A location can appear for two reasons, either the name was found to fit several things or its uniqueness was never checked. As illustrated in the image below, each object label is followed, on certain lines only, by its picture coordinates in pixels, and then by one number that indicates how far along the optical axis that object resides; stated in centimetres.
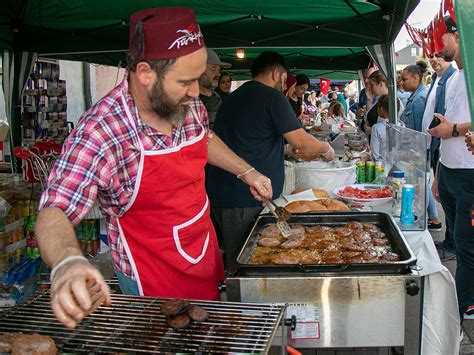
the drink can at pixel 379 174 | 409
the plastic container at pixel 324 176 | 417
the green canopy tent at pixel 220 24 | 535
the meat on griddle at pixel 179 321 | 154
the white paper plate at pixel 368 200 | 346
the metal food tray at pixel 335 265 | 217
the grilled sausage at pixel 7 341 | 142
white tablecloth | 252
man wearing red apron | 177
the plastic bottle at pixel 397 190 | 331
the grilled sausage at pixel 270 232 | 283
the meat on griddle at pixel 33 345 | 139
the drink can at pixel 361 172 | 424
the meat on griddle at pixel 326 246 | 240
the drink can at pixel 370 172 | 424
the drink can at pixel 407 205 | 300
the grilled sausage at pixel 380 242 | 264
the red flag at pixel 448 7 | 367
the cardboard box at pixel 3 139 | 625
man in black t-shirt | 375
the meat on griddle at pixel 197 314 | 157
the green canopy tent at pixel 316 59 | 1045
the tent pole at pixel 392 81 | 593
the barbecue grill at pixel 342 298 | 215
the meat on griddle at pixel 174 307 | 158
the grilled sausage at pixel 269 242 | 270
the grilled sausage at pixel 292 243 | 264
